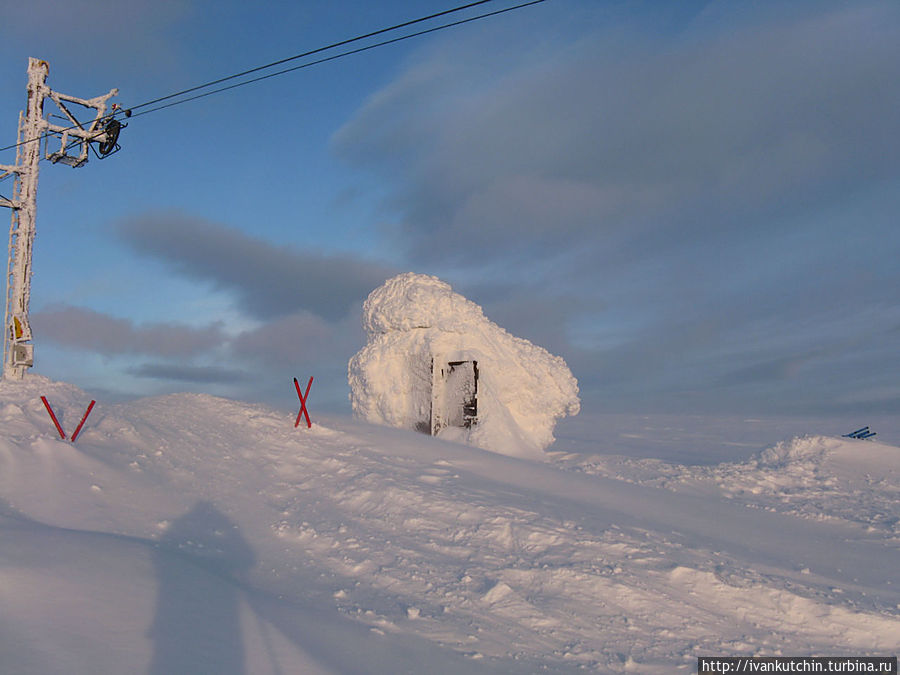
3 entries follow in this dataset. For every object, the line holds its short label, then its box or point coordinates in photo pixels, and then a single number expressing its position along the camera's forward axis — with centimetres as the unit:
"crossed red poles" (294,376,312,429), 1341
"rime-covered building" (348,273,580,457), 1741
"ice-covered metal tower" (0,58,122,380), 1642
